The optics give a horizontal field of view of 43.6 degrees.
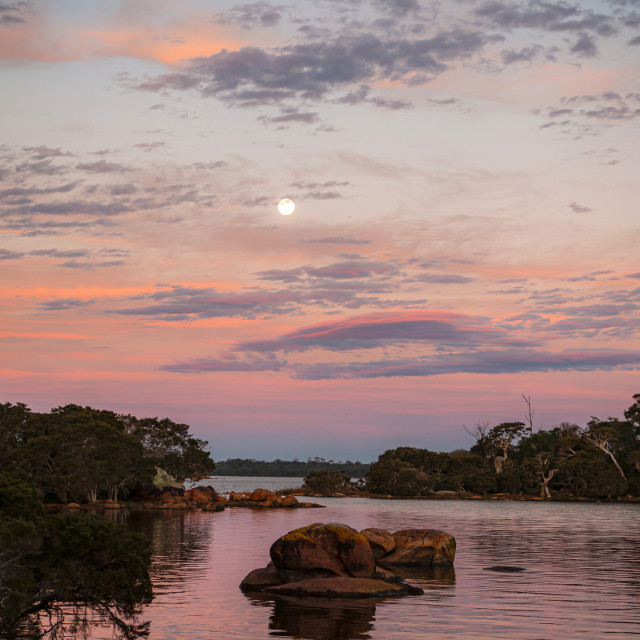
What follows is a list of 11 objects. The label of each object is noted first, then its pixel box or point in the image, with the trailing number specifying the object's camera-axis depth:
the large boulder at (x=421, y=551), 46.59
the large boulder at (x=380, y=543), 46.72
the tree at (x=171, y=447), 135.38
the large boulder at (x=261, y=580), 37.09
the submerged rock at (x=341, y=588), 34.41
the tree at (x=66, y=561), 19.98
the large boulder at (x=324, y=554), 37.22
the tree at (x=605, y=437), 163.88
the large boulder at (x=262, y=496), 131.38
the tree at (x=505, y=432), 179.25
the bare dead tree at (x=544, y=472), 162.25
